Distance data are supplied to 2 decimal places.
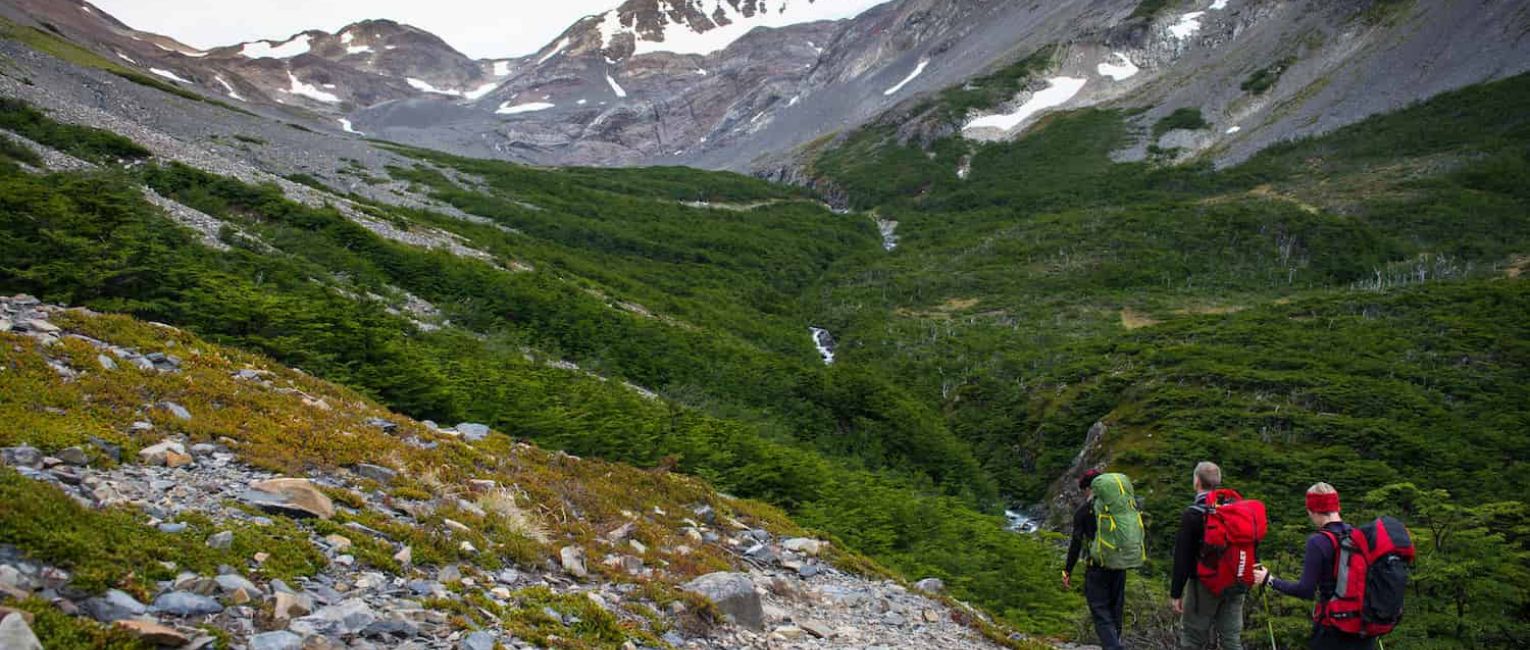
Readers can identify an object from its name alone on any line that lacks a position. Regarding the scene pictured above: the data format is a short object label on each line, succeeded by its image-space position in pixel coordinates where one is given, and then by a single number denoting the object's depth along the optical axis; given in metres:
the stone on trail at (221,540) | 5.70
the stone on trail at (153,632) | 4.34
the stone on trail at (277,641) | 4.79
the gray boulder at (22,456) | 5.90
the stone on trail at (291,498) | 6.80
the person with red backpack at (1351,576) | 6.61
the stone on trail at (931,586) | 12.18
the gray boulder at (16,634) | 3.71
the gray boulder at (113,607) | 4.50
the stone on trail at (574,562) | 8.08
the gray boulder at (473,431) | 11.73
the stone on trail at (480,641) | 5.63
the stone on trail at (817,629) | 8.69
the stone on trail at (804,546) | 11.84
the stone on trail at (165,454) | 6.88
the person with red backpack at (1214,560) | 7.66
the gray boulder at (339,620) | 5.23
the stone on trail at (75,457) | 6.29
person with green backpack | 8.54
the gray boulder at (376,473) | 8.41
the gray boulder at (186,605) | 4.81
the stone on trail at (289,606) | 5.20
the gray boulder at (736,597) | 8.29
